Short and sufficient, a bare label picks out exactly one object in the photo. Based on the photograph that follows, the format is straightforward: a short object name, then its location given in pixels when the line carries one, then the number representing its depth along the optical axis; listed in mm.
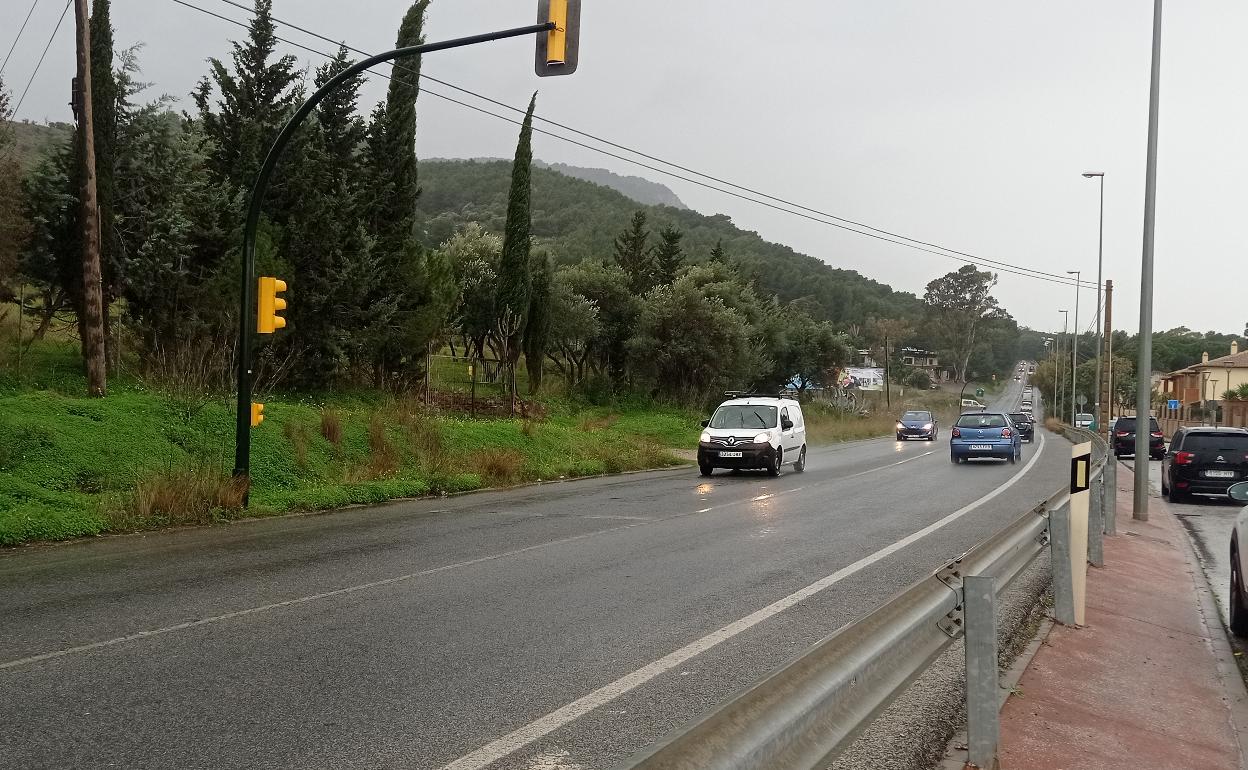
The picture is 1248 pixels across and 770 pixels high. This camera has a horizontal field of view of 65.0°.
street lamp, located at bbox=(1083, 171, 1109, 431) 38750
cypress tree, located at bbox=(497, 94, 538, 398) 40656
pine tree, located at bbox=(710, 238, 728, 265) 69562
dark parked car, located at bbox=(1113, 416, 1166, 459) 38312
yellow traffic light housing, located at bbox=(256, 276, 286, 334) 13023
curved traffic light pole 12191
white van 23344
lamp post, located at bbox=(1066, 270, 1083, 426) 60719
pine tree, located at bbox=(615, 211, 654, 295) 65625
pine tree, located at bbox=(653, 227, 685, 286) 67125
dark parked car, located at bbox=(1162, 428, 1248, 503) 19719
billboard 120188
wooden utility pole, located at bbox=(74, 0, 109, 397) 18656
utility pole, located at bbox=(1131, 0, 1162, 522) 16125
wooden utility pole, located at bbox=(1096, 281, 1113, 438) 36344
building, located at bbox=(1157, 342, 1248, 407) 85688
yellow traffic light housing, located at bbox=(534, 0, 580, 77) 11367
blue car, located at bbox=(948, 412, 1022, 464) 29719
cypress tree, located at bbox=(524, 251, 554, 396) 43875
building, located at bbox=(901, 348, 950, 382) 142625
